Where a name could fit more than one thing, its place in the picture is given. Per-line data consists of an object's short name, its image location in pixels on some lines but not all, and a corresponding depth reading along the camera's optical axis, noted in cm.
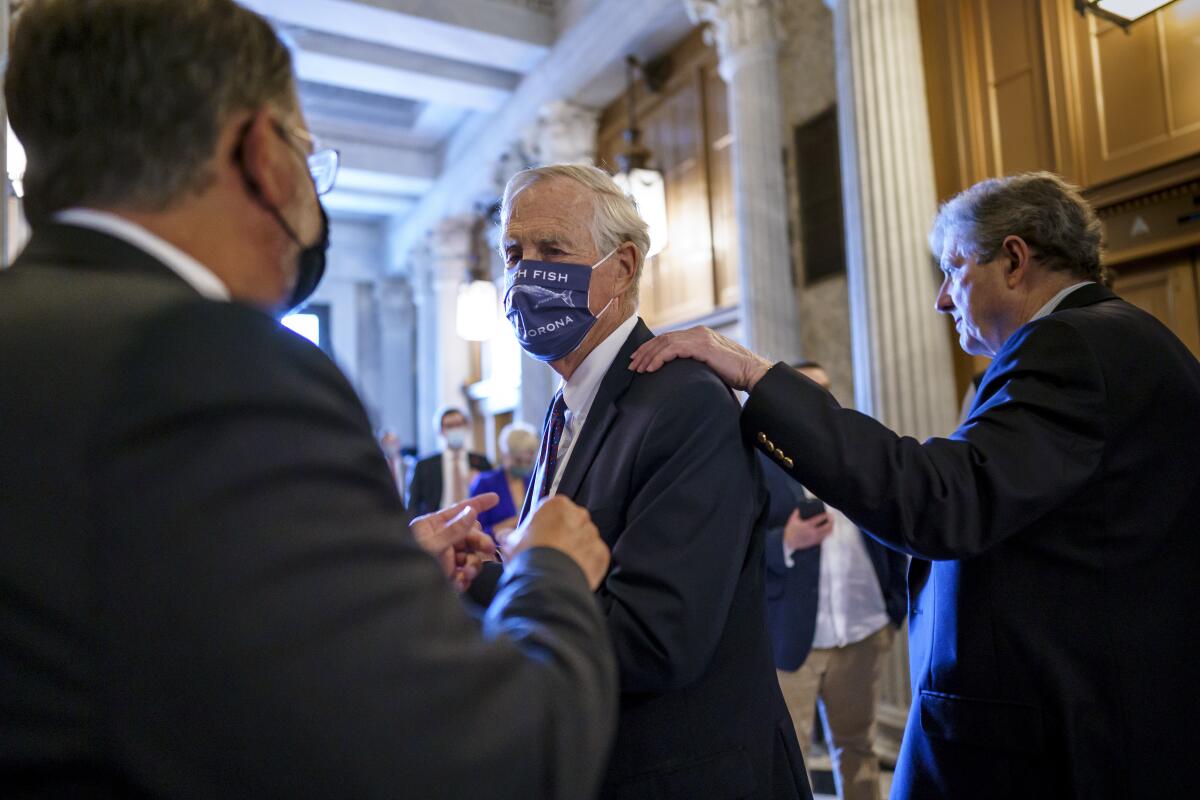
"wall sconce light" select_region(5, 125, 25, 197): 323
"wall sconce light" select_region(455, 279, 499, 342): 1033
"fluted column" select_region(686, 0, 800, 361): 649
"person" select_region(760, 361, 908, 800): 378
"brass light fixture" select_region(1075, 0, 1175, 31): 392
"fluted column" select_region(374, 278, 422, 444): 1563
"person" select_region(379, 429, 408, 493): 985
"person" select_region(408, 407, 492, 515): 728
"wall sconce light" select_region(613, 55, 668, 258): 718
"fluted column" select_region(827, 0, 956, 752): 477
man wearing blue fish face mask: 134
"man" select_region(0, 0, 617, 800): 61
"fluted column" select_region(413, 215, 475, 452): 1326
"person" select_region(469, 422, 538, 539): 589
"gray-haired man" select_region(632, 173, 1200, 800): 151
